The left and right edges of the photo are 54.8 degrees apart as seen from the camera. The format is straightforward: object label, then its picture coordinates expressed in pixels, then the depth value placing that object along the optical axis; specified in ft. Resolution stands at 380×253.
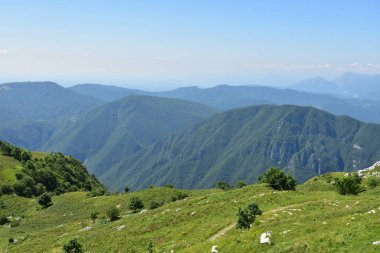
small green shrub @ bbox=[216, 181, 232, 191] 296.83
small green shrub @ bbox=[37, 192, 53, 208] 294.66
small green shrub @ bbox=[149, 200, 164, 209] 222.79
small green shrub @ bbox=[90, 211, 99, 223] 220.02
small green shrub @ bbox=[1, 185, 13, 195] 337.52
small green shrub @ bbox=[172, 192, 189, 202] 246.64
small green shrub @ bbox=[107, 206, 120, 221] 208.03
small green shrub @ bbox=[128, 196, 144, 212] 232.32
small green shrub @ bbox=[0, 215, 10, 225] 267.66
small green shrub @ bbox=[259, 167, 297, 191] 195.52
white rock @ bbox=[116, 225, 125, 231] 174.40
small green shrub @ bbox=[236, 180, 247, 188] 298.80
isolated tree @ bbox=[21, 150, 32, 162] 465.14
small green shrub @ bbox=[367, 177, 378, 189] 202.04
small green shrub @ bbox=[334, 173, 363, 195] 178.40
